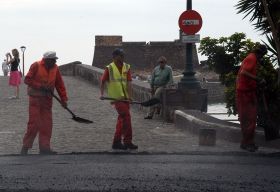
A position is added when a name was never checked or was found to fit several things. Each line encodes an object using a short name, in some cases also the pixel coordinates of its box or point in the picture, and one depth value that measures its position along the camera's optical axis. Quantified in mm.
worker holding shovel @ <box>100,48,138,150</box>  13047
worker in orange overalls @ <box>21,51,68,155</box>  12711
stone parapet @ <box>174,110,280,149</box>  13698
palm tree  14461
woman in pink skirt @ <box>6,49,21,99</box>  23952
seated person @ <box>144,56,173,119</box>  18703
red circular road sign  18750
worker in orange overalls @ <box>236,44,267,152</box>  12914
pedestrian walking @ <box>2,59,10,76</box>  46906
